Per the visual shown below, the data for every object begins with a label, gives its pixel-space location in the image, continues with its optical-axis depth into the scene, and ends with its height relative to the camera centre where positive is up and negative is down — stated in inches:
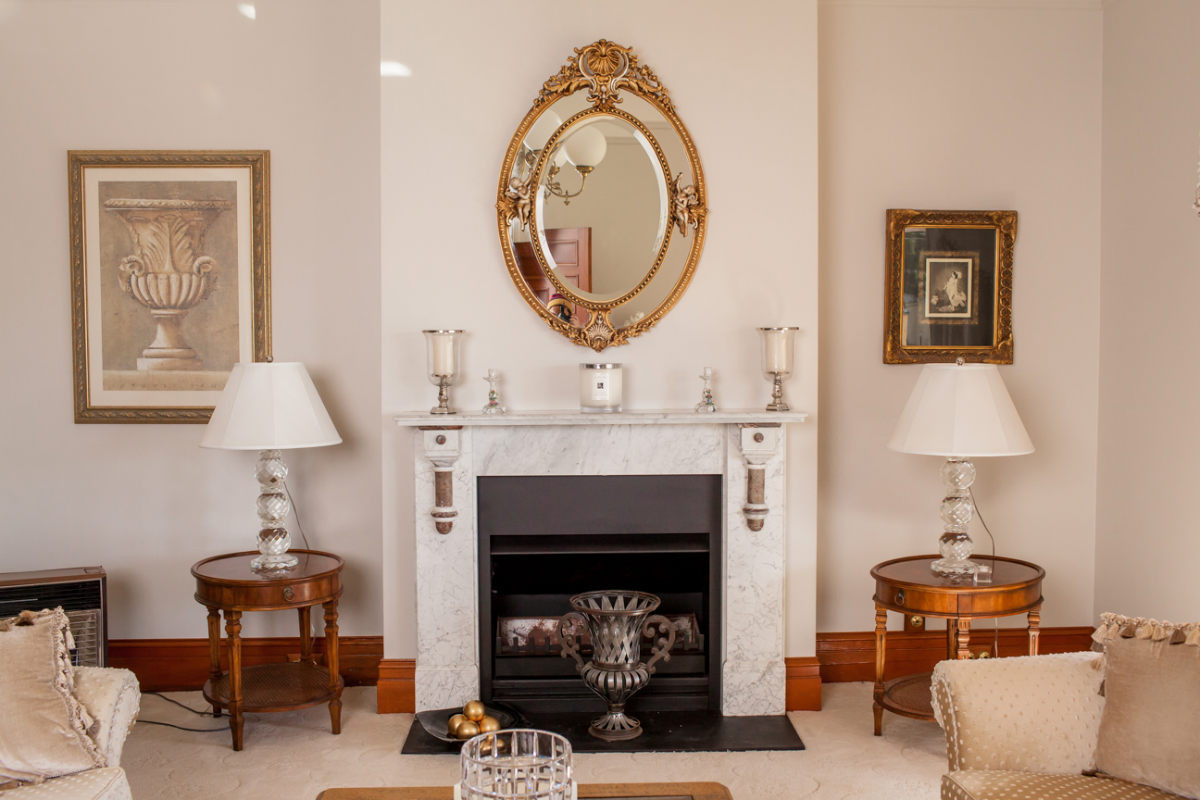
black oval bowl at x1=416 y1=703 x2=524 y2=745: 134.6 -49.7
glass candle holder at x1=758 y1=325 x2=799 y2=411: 141.1 +2.0
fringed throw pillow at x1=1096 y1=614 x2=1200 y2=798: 86.4 -30.8
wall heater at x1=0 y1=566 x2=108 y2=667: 140.3 -33.4
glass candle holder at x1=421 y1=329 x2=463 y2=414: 139.1 +1.9
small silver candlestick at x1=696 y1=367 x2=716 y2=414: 143.6 -4.2
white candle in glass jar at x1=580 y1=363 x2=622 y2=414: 140.9 -2.3
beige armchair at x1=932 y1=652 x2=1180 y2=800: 92.0 -33.9
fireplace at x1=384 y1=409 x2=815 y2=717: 144.2 -25.0
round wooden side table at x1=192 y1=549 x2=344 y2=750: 134.0 -35.2
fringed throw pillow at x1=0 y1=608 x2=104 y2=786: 90.3 -32.3
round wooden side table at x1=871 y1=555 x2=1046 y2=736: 131.3 -31.5
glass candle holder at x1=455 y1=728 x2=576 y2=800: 71.2 -30.1
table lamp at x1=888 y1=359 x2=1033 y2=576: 132.0 -7.3
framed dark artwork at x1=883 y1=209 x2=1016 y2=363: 160.6 +13.6
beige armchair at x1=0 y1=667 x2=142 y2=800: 87.8 -35.5
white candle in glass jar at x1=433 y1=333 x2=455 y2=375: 139.1 +2.5
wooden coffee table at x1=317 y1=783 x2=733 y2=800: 83.7 -36.8
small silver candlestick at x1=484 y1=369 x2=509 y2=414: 143.8 -4.1
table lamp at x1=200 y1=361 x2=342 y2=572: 135.4 -7.8
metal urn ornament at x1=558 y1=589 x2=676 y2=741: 132.1 -38.3
